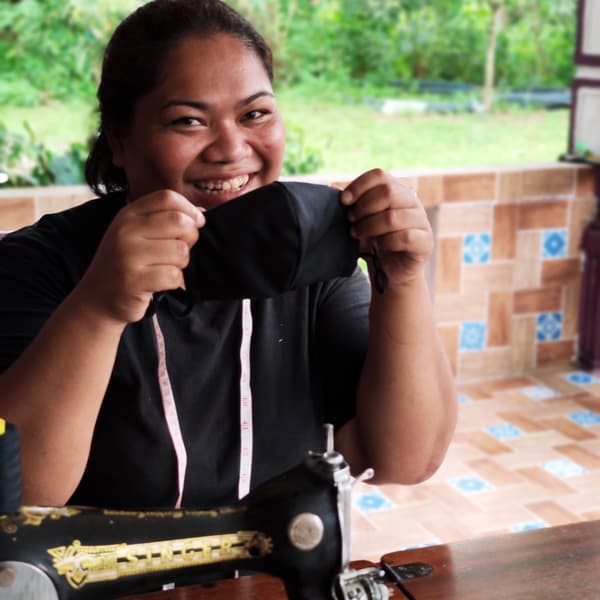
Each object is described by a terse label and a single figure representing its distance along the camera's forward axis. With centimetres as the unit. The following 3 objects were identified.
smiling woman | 133
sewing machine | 104
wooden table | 118
